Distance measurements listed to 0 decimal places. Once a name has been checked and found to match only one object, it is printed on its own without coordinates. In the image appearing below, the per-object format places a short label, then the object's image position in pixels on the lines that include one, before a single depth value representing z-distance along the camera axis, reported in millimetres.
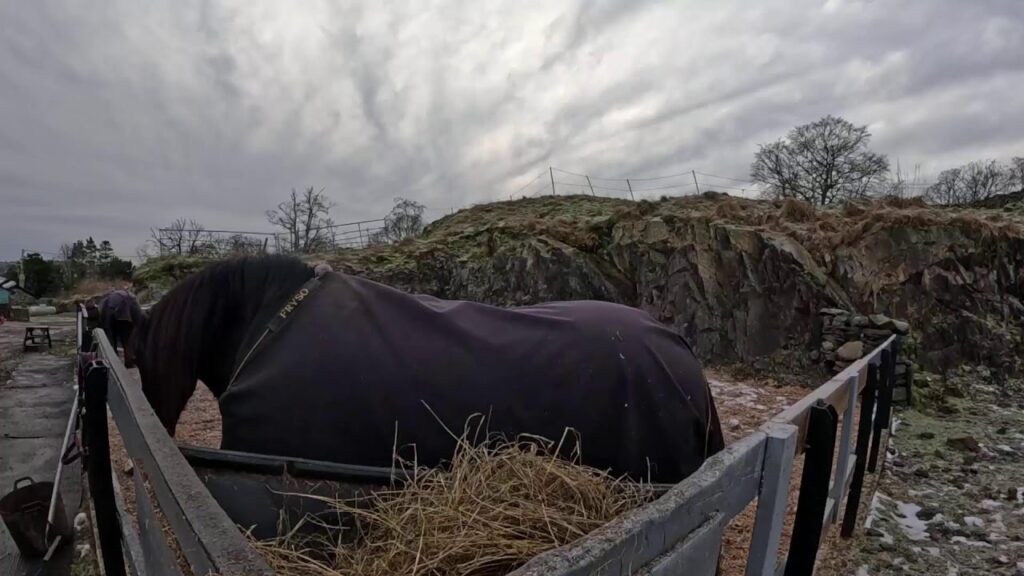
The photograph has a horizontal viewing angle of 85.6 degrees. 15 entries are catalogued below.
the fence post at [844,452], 2740
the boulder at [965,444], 4742
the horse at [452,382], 1848
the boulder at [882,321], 7466
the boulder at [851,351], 7422
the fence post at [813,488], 1584
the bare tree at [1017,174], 24891
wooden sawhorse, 13414
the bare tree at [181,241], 27812
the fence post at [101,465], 1844
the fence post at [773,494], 1277
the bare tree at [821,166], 24844
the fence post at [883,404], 3605
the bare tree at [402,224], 30500
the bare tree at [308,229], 30983
